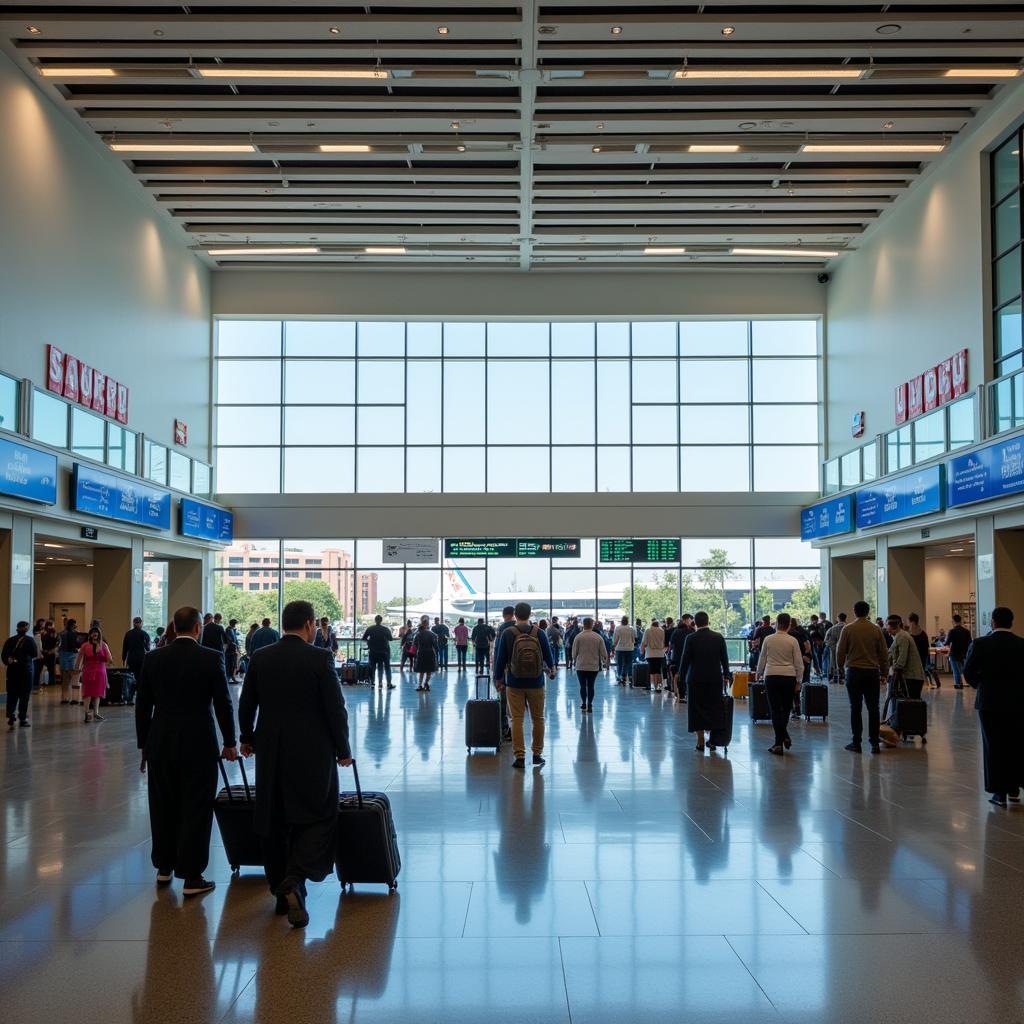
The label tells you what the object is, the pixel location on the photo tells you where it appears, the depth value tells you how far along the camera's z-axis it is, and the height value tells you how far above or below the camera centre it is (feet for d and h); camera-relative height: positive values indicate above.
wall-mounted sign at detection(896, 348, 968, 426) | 68.64 +14.61
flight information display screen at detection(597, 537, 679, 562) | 99.40 +4.31
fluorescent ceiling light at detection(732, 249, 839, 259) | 93.00 +30.89
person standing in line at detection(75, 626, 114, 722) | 52.75 -3.96
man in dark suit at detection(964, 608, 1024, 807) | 27.66 -3.06
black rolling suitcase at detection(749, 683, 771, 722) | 48.80 -5.12
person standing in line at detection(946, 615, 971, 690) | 68.54 -3.26
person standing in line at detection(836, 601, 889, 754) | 37.37 -2.21
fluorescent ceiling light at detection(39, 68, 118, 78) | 59.52 +30.17
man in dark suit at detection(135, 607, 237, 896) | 19.08 -2.83
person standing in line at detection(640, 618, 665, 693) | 69.10 -3.70
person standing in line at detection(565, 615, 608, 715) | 53.88 -3.30
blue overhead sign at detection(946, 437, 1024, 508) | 55.42 +6.95
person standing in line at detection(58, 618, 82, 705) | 69.46 -3.76
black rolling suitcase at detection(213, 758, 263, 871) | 19.74 -4.43
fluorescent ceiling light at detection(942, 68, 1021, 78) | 59.11 +29.85
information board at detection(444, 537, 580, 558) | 99.45 +4.49
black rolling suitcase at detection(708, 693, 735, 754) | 38.60 -5.20
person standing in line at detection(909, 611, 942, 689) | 63.72 -3.36
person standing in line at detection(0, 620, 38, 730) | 48.26 -3.45
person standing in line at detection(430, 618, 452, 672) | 92.12 -4.00
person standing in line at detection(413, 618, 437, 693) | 70.74 -4.00
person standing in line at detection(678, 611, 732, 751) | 38.50 -3.11
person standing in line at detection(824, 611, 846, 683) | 78.12 -3.94
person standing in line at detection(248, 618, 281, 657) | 68.28 -2.75
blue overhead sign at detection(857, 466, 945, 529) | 66.95 +6.85
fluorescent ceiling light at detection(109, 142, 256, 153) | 69.82 +30.35
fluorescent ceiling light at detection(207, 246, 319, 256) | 92.53 +30.90
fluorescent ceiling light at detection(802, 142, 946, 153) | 69.77 +30.31
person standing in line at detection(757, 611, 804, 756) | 38.60 -3.04
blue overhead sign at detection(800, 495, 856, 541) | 85.71 +6.68
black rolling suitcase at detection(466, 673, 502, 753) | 38.34 -4.85
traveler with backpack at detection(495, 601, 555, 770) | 33.63 -2.58
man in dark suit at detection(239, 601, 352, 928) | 17.81 -2.81
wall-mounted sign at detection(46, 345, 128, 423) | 64.59 +14.06
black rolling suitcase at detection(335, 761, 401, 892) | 18.81 -4.51
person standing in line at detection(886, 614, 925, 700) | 41.91 -2.66
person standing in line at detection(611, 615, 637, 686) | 73.87 -3.83
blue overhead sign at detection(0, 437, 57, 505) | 54.64 +6.74
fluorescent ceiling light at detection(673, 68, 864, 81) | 59.52 +30.22
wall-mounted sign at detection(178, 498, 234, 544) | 87.80 +6.50
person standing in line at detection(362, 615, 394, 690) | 73.67 -3.59
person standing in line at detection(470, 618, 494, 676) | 79.82 -3.54
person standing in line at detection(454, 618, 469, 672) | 96.37 -4.47
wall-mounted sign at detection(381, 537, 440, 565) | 96.32 +4.06
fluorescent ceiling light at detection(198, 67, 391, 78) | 59.62 +30.18
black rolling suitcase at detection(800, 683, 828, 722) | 50.31 -5.16
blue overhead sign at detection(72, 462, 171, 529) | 64.80 +6.64
